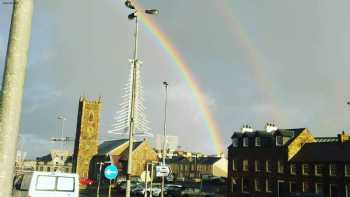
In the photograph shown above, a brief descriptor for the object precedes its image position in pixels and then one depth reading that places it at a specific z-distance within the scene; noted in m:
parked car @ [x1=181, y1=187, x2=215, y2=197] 58.52
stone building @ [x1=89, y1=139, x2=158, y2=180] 115.69
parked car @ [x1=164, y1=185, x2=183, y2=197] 58.50
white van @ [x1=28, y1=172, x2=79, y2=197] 18.11
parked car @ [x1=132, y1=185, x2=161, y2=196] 58.05
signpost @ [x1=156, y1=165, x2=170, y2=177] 24.66
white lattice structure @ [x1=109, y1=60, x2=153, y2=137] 18.62
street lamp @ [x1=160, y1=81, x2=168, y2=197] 42.31
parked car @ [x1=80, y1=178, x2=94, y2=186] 76.99
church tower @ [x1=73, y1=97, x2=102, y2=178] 117.94
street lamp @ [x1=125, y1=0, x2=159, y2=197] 17.94
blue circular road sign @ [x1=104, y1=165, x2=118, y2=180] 22.47
